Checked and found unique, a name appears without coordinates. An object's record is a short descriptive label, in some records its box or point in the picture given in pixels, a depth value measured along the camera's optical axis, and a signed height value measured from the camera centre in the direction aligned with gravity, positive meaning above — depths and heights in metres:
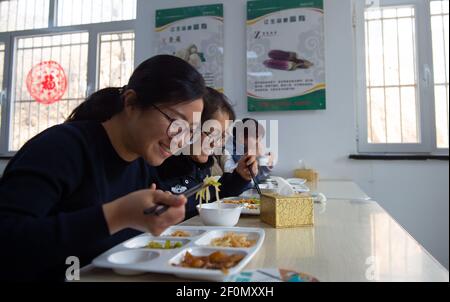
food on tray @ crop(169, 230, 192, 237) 0.85 -0.16
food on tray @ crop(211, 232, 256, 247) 0.75 -0.16
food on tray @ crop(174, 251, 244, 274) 0.61 -0.17
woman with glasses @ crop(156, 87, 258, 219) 1.43 +0.02
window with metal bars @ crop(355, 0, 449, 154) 2.49 +0.76
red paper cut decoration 3.29 +0.94
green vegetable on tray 0.73 -0.16
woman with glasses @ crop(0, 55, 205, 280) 0.57 +0.00
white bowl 0.96 -0.13
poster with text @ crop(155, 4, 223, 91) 2.75 +1.18
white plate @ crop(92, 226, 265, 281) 0.57 -0.16
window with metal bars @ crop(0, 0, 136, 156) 3.14 +1.21
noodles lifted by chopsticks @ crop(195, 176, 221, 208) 1.07 -0.04
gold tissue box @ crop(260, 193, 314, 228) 0.99 -0.12
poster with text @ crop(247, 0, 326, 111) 2.55 +0.94
